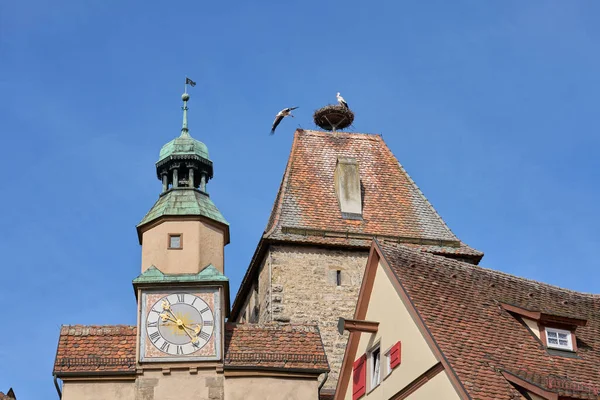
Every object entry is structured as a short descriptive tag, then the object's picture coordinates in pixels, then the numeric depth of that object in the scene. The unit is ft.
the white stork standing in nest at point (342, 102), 130.21
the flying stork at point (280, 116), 128.47
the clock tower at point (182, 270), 77.36
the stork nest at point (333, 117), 129.29
